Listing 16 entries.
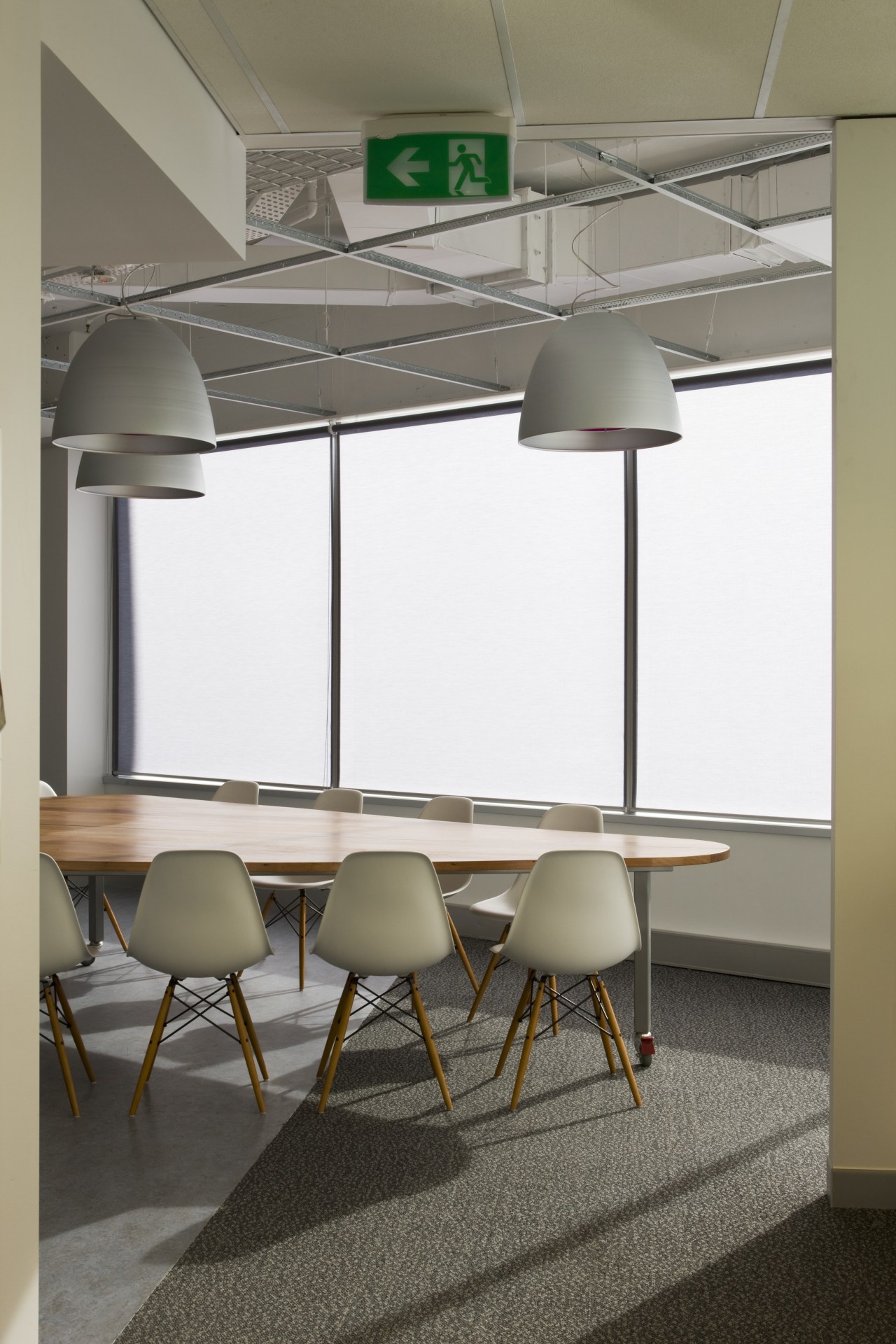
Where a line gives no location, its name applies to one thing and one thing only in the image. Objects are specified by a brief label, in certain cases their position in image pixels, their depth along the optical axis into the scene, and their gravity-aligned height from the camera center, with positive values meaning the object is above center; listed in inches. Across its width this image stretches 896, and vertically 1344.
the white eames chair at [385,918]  155.6 -36.6
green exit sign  130.6 +61.4
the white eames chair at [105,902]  244.3 -53.8
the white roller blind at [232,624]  311.7 +12.2
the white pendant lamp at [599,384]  151.3 +39.7
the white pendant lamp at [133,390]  160.7 +41.0
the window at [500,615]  244.2 +13.0
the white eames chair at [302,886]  224.2 -45.9
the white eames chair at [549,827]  193.6 -31.5
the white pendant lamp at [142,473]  196.9 +34.9
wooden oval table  168.7 -30.7
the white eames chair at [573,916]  157.2 -36.6
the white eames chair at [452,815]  219.6 -31.7
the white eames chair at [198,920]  157.5 -37.4
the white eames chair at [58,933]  160.1 -39.9
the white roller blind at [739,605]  239.9 +13.8
